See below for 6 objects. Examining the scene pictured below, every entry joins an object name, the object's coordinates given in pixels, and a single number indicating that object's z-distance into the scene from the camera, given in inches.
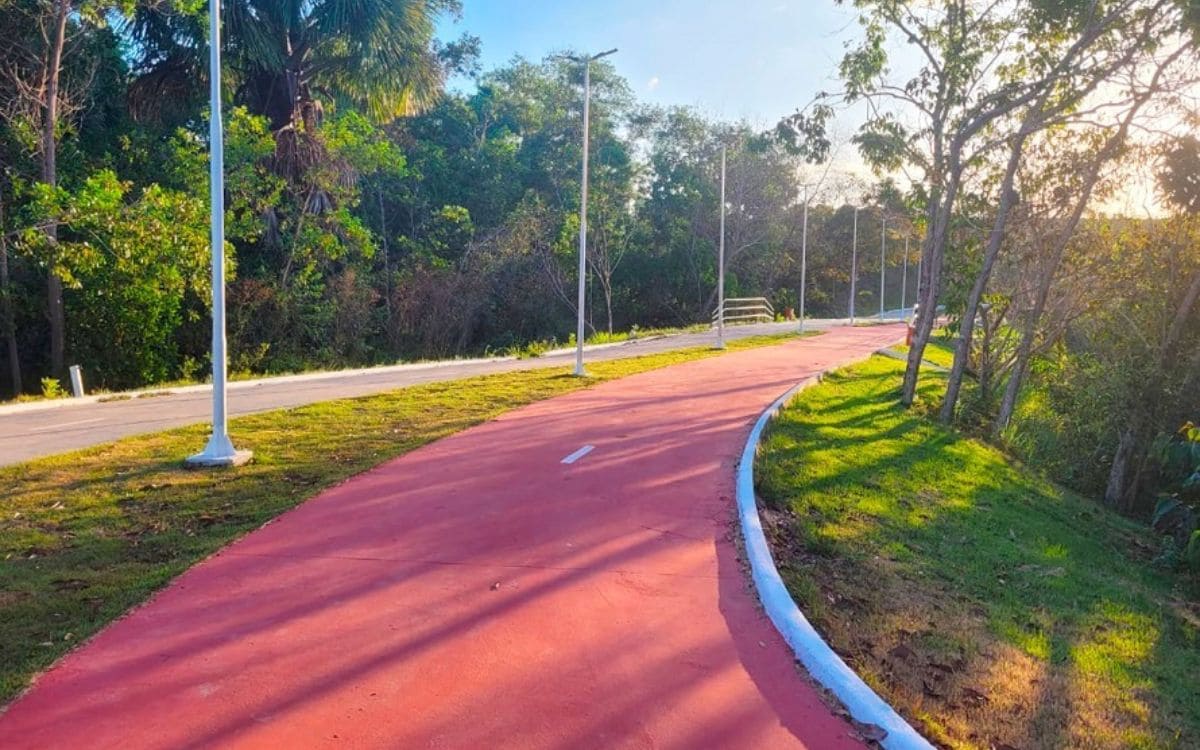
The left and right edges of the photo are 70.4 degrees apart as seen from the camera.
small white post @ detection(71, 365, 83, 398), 612.7
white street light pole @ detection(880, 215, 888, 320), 1983.8
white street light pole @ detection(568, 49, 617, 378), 654.5
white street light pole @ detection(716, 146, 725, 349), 950.4
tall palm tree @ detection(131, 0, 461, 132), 795.4
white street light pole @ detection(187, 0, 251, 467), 326.6
